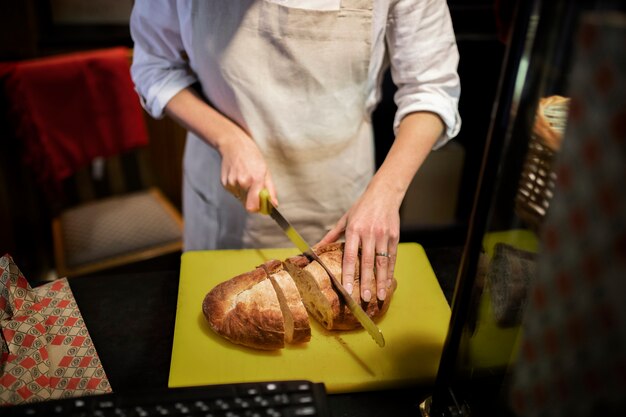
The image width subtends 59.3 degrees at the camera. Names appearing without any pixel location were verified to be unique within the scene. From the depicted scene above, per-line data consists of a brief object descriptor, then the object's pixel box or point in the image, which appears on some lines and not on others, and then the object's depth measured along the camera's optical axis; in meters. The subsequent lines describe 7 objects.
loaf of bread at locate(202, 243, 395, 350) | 1.17
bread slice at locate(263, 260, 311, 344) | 1.17
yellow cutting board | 1.12
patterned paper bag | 0.98
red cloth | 2.27
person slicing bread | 1.34
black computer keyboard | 0.86
